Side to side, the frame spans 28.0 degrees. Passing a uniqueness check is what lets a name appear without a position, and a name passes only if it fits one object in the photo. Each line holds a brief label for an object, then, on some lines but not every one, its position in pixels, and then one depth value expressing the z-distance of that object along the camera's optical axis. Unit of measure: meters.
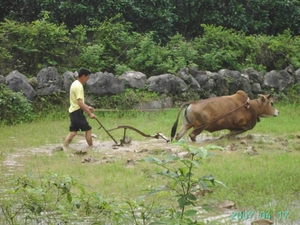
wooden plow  11.03
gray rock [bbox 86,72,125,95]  14.38
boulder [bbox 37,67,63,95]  14.27
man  10.90
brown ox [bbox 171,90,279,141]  11.52
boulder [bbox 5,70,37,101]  13.88
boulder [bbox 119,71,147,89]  14.76
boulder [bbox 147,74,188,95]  14.84
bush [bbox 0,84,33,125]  13.22
